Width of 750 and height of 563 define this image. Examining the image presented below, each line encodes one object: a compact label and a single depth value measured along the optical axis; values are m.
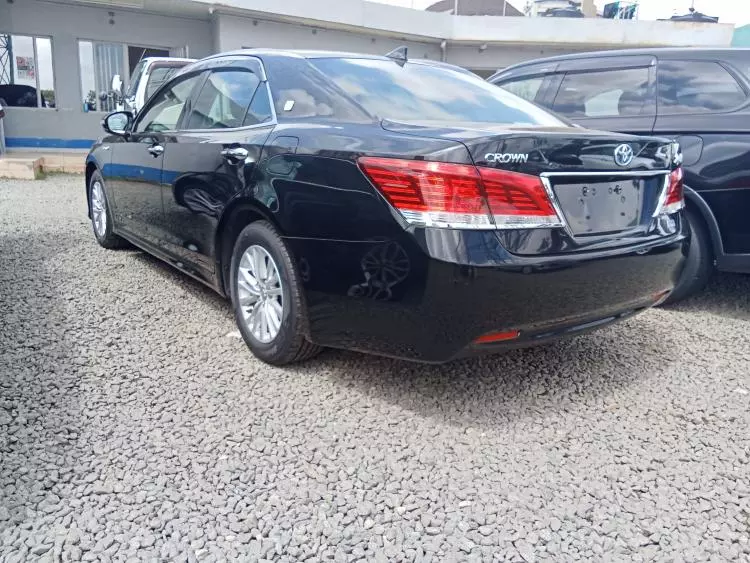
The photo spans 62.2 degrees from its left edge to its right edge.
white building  13.09
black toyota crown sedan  2.36
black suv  3.94
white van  9.31
